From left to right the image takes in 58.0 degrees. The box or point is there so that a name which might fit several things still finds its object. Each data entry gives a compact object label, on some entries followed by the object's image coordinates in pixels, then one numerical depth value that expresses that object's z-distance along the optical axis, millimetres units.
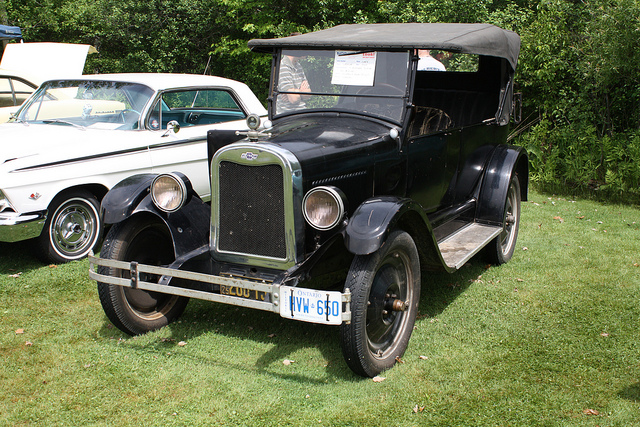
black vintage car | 3627
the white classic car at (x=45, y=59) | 10719
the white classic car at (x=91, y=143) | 5570
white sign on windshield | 4574
